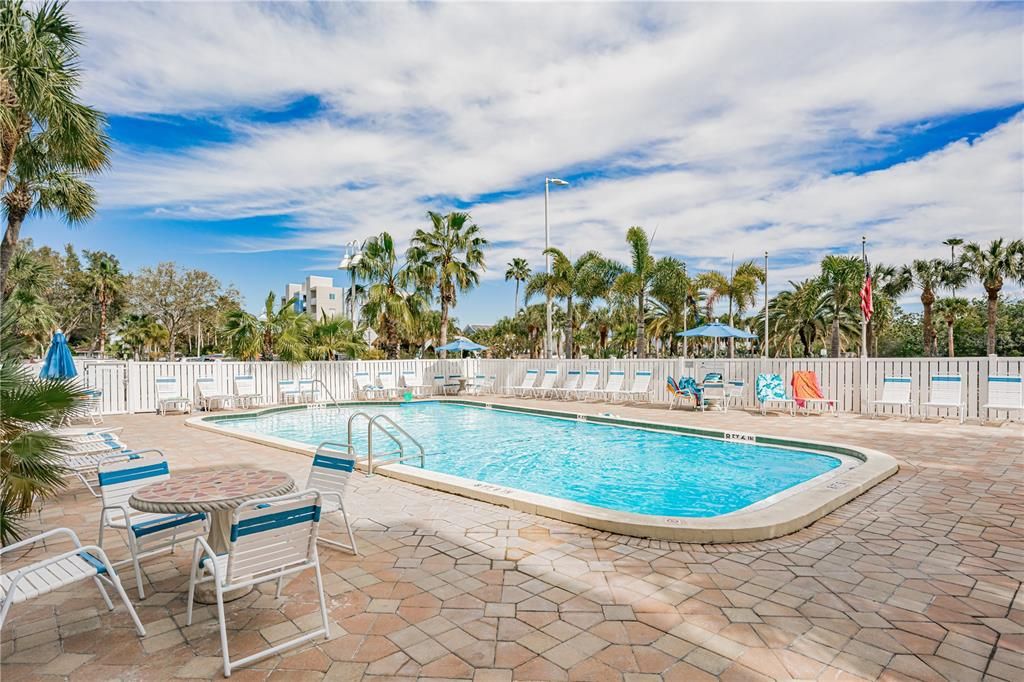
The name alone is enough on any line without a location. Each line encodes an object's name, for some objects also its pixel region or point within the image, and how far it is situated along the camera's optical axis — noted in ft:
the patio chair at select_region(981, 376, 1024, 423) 33.73
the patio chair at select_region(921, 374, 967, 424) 35.91
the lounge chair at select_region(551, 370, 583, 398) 56.50
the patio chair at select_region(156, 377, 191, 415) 45.57
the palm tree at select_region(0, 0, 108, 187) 21.36
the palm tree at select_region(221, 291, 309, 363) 54.08
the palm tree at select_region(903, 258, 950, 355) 122.31
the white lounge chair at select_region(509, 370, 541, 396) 60.84
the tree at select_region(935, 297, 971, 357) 143.43
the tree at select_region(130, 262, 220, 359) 127.75
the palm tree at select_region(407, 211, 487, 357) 72.23
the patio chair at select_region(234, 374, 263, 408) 51.08
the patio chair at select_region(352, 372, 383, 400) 59.82
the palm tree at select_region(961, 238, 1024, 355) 106.42
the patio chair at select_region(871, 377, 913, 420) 38.09
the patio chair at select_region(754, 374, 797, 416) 42.49
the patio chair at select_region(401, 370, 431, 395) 61.16
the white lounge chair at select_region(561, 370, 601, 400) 55.06
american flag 46.85
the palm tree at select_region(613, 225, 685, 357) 73.10
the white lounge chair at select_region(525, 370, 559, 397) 58.90
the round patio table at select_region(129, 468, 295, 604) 10.22
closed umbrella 32.53
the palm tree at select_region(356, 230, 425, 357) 69.97
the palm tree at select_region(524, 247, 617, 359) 81.56
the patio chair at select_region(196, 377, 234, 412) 48.06
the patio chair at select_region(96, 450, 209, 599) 11.91
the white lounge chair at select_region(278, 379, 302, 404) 54.24
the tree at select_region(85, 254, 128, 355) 124.88
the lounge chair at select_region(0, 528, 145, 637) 8.29
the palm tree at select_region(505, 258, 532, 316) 140.46
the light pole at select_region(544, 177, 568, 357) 67.26
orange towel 42.14
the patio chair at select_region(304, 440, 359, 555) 14.20
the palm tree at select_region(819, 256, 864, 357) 101.81
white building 260.62
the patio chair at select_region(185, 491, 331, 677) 8.79
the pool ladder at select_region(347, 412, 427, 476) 21.88
